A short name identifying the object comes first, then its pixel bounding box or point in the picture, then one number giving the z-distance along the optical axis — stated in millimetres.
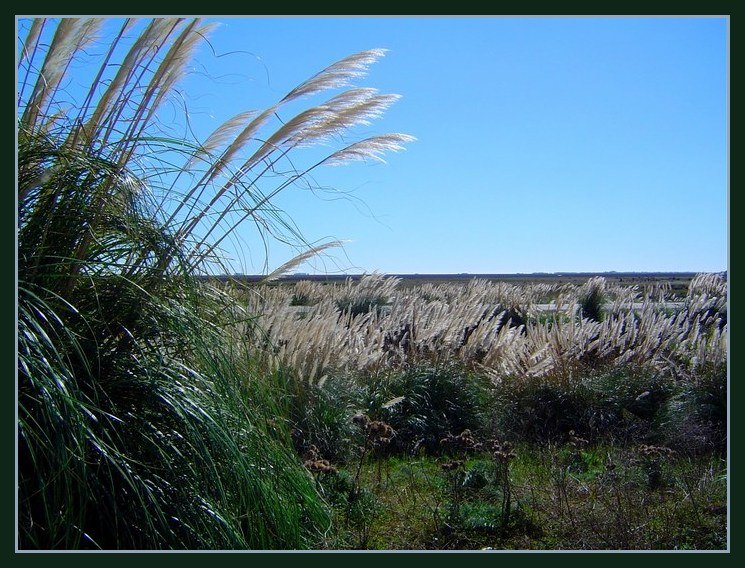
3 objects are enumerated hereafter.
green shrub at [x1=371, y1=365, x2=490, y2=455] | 4570
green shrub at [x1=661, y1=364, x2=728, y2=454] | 4379
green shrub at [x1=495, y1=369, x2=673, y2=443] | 4758
